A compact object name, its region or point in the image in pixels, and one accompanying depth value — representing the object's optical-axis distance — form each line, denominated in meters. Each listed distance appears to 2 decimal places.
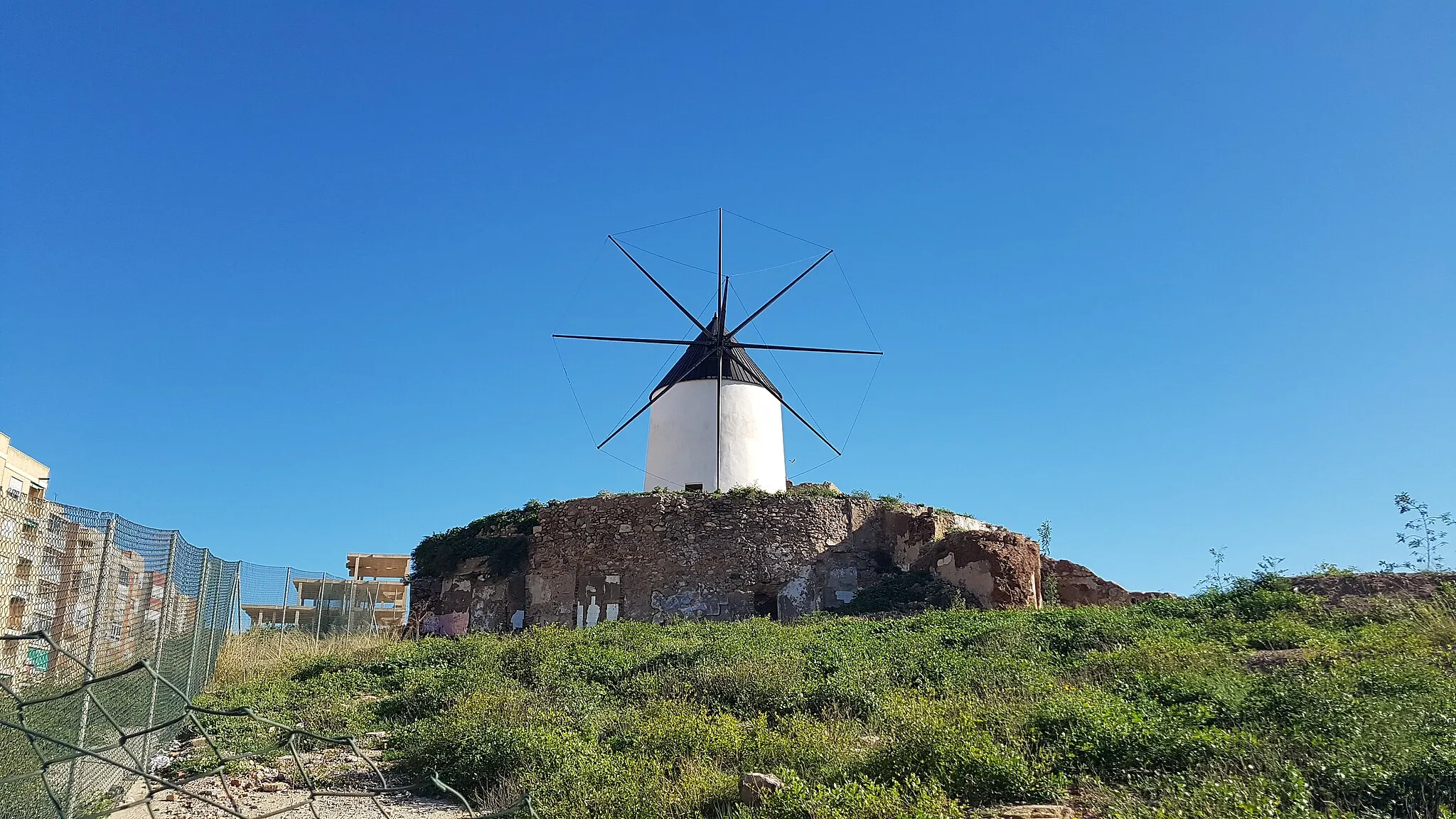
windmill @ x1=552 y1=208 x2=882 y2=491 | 23.50
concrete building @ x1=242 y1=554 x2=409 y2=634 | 19.45
